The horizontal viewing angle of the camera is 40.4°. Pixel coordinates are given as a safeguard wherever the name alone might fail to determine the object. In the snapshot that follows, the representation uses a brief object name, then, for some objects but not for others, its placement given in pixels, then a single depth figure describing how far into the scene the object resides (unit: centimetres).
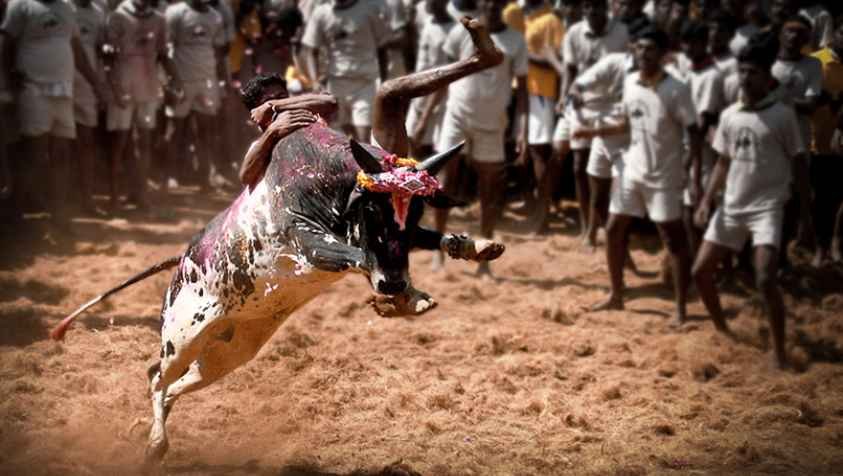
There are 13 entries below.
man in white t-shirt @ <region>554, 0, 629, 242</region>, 1111
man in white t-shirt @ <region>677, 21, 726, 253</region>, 1021
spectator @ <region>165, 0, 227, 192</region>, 1236
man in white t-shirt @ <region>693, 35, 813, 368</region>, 782
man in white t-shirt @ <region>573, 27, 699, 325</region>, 887
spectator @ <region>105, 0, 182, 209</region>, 1148
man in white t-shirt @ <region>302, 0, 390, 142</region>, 1120
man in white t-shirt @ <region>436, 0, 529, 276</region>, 1035
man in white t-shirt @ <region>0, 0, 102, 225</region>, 1046
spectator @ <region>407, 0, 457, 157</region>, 1046
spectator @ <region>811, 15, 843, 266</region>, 1027
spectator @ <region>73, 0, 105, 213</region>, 1133
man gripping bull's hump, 473
